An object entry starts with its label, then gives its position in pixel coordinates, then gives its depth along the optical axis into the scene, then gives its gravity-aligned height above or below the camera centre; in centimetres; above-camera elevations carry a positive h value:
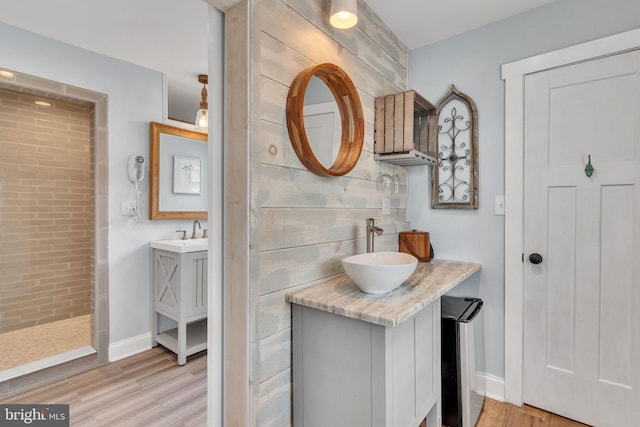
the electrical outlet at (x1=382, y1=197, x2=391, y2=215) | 204 +2
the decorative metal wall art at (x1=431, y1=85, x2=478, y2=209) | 207 +37
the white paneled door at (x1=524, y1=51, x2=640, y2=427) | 161 -17
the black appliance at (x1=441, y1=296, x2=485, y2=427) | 160 -83
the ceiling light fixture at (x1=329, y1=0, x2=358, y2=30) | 141 +88
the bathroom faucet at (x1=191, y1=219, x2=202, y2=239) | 294 -19
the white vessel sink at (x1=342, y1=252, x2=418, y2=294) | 128 -27
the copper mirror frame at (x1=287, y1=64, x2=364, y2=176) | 137 +44
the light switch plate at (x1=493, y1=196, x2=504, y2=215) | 197 +2
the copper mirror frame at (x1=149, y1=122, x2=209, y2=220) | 266 +34
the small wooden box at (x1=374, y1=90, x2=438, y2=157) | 183 +52
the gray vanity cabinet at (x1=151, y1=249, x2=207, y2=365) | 242 -69
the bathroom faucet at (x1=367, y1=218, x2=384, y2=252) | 167 -12
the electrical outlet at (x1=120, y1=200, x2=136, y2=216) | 251 +1
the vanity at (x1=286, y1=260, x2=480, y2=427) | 112 -57
